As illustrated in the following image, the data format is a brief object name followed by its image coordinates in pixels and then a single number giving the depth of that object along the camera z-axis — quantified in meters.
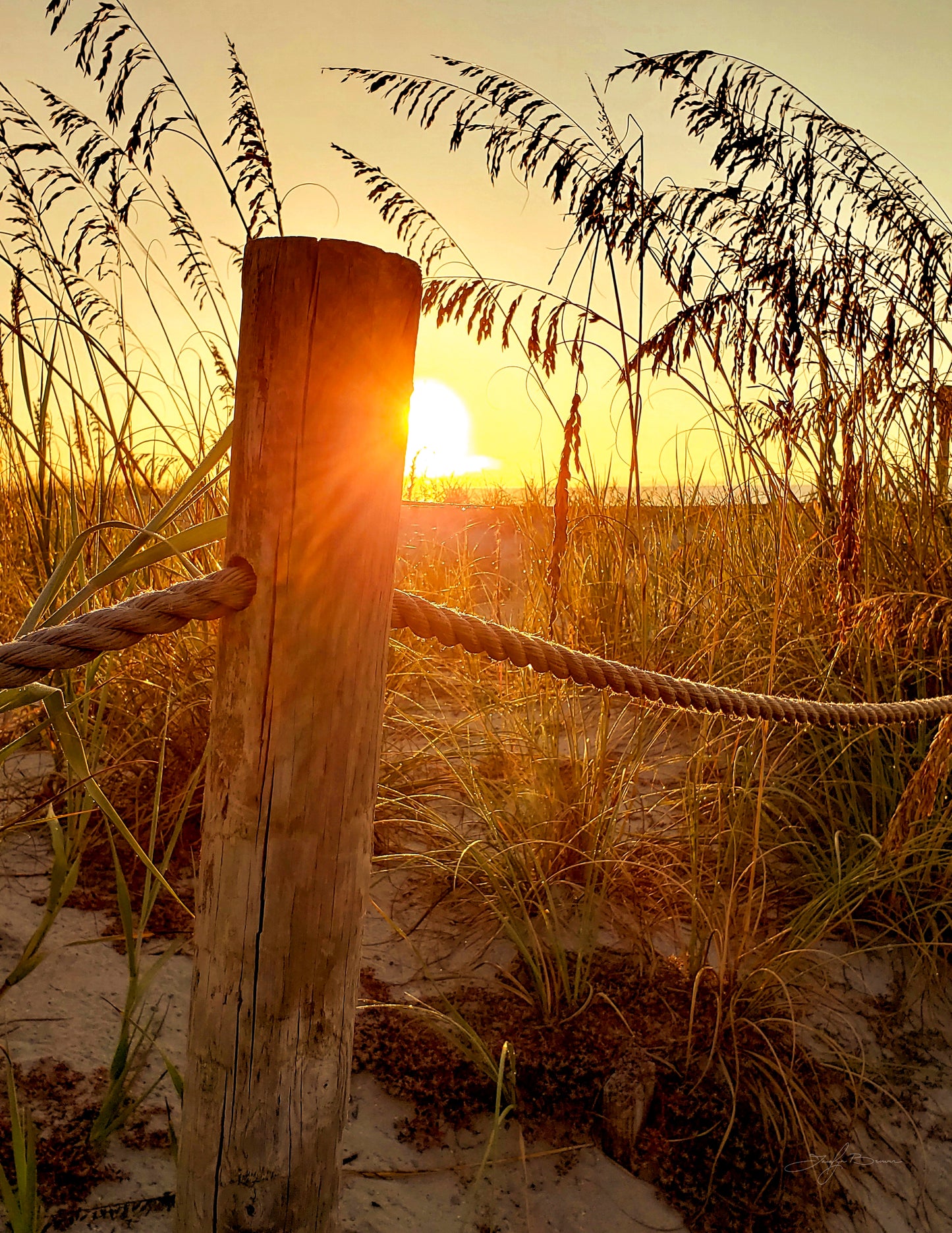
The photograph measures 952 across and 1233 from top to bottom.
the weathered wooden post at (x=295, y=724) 0.94
